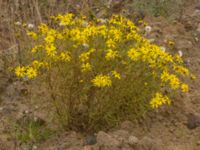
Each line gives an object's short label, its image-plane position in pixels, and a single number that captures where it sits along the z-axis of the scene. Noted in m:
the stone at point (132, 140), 3.25
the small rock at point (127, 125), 3.58
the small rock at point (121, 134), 3.40
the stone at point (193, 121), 3.75
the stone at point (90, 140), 3.43
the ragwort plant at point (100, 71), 3.17
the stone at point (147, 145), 3.22
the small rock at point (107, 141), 3.15
